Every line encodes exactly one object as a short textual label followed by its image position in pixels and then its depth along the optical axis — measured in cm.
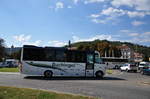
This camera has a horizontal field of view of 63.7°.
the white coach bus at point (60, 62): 1203
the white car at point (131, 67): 2518
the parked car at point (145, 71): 1929
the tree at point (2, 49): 4551
